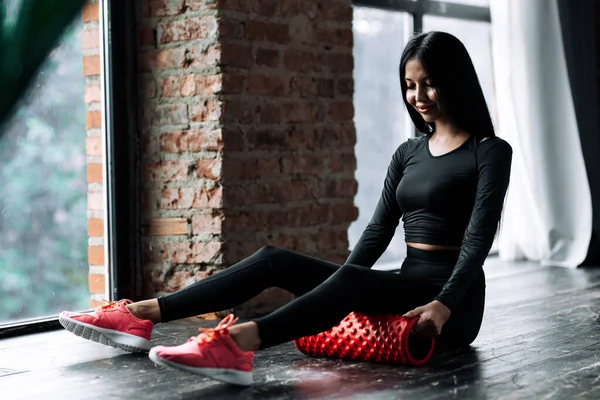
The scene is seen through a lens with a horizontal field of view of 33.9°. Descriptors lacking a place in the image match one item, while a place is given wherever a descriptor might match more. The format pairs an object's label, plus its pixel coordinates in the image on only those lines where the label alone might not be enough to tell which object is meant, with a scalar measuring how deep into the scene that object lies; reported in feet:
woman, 8.24
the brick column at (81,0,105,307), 11.48
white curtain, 16.46
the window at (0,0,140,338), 10.76
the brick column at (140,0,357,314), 11.31
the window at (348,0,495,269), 14.97
